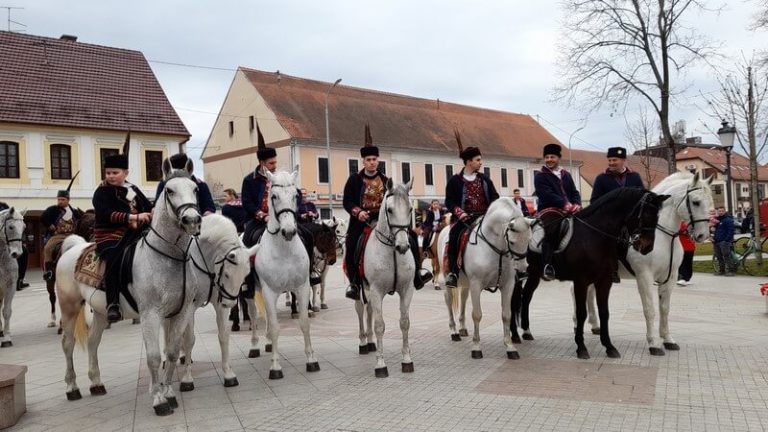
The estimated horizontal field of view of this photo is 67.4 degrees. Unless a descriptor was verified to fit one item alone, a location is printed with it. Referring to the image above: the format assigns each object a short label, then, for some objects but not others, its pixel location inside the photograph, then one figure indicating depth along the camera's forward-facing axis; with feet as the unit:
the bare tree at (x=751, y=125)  55.26
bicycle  52.47
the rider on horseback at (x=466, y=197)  26.37
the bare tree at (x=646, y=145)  112.78
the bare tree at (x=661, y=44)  72.54
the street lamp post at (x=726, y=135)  50.50
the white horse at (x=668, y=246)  23.71
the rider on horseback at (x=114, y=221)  19.30
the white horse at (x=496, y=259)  23.91
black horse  23.63
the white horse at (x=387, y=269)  21.93
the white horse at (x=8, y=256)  31.32
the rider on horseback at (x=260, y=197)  26.25
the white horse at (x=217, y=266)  20.79
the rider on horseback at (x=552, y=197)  25.79
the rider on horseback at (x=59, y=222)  34.45
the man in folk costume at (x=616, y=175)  28.45
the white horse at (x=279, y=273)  22.85
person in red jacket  45.32
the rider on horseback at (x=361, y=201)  24.84
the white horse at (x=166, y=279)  17.39
